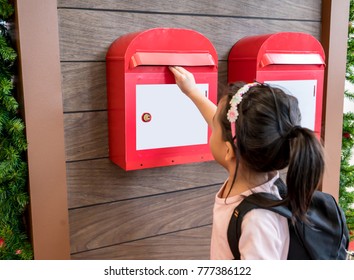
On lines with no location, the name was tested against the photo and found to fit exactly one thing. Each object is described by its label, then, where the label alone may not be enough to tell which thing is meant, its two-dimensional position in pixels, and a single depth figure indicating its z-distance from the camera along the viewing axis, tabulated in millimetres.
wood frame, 1001
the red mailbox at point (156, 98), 1016
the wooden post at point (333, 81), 1460
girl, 797
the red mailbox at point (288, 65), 1169
